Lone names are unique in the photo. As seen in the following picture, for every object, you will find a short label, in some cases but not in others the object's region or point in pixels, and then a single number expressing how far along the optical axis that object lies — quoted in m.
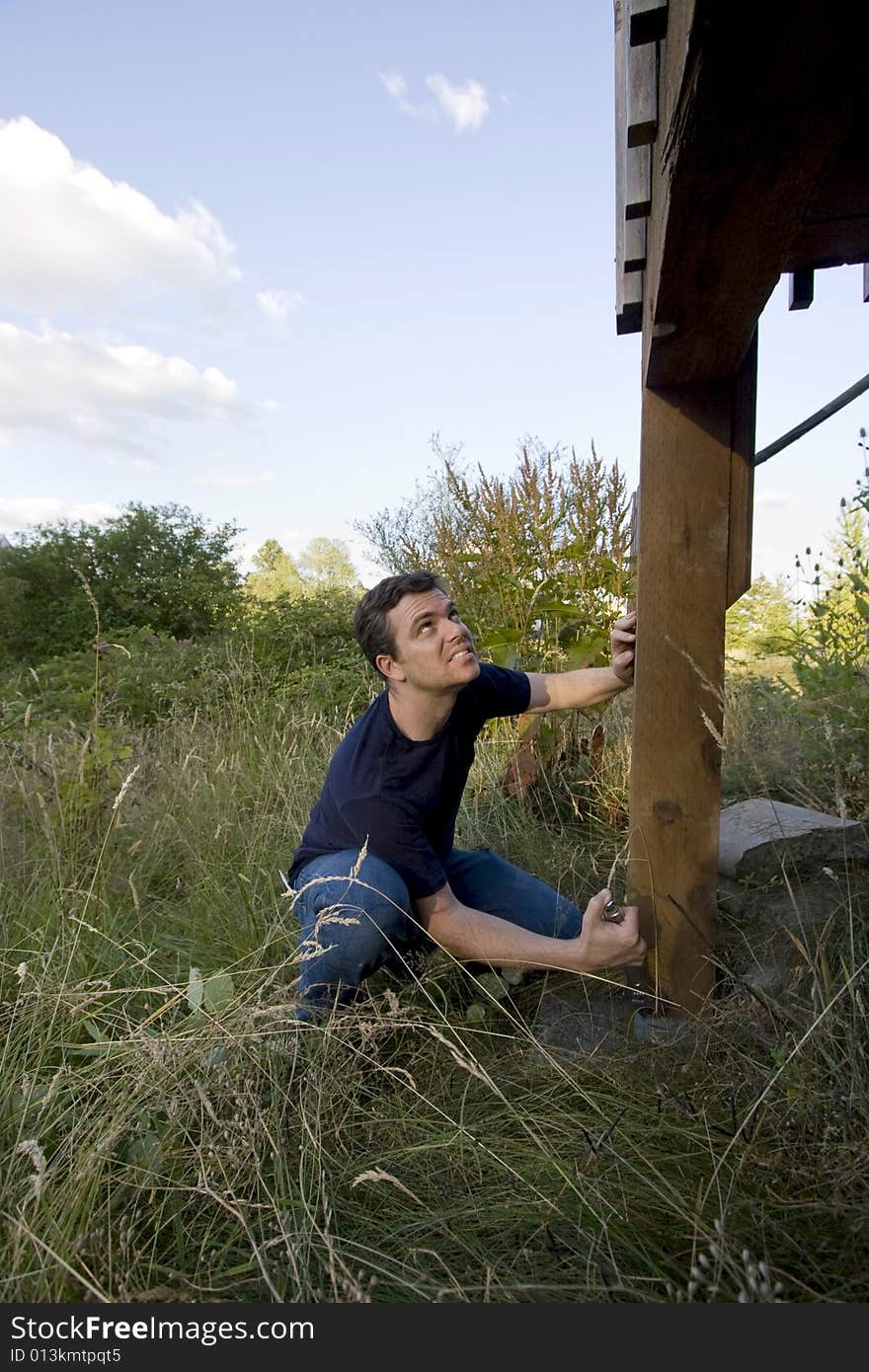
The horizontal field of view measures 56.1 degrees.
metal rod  1.86
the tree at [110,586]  11.89
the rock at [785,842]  2.35
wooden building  0.93
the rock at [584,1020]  2.01
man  2.07
